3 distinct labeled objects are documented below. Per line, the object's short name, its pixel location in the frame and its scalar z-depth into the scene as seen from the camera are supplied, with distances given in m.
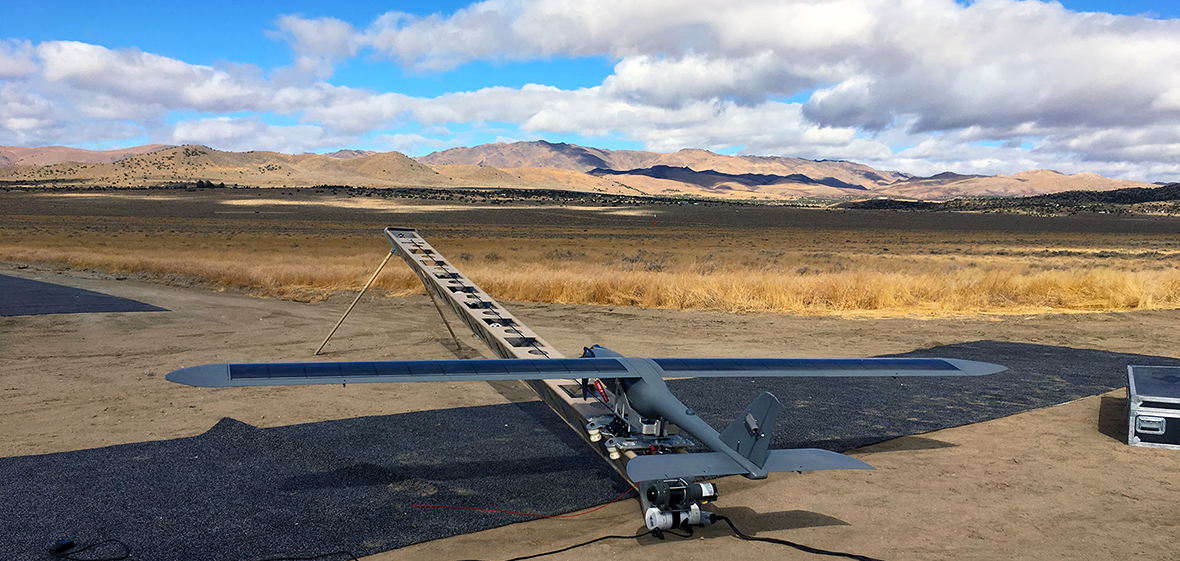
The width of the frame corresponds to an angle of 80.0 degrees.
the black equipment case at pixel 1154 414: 9.10
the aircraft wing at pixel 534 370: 6.31
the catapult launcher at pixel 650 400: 6.21
